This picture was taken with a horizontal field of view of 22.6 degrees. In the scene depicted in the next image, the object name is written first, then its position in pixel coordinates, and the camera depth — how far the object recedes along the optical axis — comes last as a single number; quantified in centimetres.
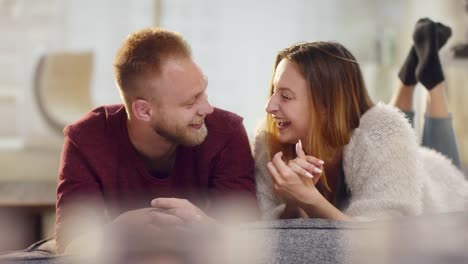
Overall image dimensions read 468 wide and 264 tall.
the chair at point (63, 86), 475
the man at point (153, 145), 215
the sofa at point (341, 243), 170
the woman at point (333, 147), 200
